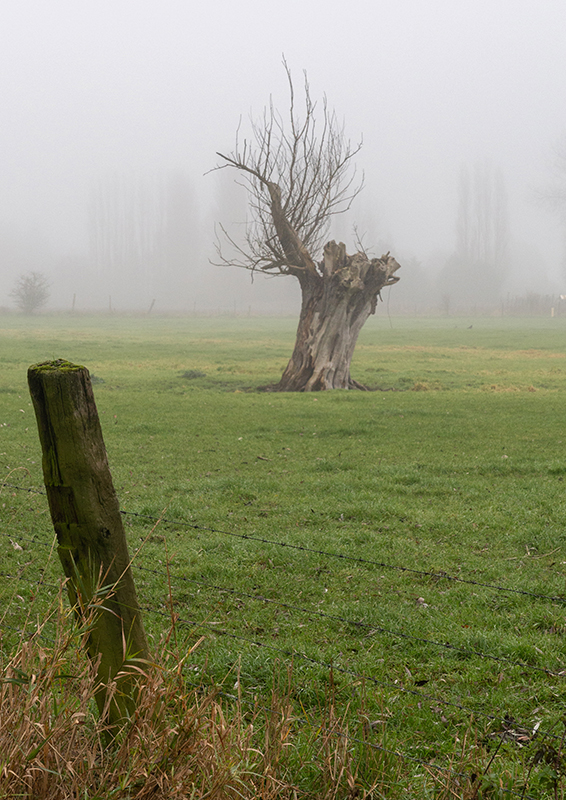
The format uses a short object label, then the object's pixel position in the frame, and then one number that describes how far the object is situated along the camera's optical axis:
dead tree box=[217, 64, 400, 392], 20.56
